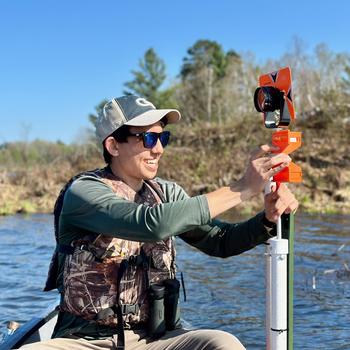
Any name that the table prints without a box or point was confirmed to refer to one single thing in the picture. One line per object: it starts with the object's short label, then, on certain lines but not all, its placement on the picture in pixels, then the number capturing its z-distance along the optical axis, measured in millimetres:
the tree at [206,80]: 49062
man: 2789
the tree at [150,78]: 53562
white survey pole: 2760
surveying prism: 2762
